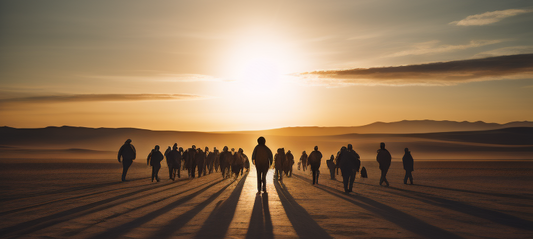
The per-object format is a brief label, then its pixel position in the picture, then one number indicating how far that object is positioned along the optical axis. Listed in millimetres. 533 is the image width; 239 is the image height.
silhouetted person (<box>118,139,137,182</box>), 24281
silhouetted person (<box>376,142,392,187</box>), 22281
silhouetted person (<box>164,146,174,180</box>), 26439
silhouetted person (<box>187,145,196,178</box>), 29719
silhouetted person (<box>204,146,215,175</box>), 35188
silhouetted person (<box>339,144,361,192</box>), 18484
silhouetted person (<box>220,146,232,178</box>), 29234
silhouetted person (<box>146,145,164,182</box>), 24531
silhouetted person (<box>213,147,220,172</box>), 36412
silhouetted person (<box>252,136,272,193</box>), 18219
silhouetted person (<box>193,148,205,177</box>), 30547
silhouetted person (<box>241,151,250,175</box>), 38844
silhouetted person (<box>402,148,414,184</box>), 23750
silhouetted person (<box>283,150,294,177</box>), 31453
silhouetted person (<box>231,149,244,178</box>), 27562
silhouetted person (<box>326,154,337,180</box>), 29591
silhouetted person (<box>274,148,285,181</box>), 28031
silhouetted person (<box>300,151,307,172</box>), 39769
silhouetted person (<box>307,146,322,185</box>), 23828
